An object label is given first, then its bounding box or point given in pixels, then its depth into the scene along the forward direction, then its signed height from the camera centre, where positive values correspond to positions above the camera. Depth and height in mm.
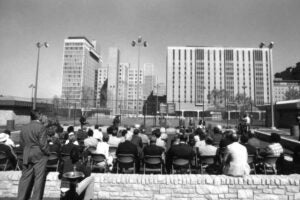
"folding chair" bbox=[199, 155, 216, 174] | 5859 -1409
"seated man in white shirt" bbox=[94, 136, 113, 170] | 6466 -1307
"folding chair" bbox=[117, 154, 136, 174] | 5695 -1430
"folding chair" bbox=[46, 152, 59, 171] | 5932 -1579
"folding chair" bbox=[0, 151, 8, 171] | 5844 -1543
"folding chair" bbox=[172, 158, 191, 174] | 5586 -1434
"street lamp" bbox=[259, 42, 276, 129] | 23733 +7943
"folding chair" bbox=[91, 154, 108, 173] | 5980 -1627
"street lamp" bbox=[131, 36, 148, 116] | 28438 +8886
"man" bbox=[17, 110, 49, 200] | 4262 -1127
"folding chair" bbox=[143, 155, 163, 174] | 5637 -1485
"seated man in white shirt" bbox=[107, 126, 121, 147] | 7688 -1215
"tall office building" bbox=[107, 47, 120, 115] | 149000 +27853
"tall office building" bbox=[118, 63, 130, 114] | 158000 +23370
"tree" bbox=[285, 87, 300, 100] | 72356 +6172
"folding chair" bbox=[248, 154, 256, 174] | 5724 -1428
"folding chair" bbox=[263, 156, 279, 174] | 5672 -1414
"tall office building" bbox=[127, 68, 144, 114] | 171625 +20799
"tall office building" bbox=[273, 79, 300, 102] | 139300 +15795
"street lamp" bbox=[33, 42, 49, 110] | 24698 +4988
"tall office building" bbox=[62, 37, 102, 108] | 155625 +32517
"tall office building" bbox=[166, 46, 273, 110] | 138688 +27117
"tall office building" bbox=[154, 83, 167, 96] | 172388 +16252
